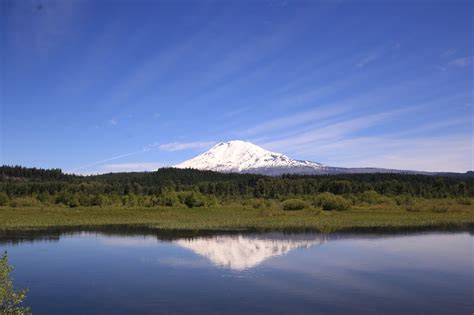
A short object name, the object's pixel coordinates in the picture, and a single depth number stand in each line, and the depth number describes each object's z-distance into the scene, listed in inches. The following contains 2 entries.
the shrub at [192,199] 3393.2
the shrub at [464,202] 3550.4
